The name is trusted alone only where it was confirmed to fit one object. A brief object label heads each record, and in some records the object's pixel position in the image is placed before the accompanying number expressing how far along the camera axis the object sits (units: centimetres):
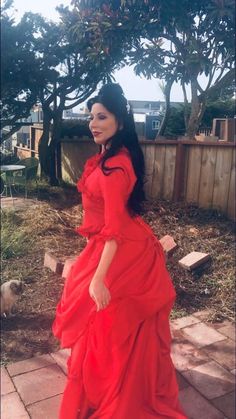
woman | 189
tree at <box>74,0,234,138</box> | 548
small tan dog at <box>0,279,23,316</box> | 315
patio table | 771
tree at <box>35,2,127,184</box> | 681
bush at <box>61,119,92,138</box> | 978
